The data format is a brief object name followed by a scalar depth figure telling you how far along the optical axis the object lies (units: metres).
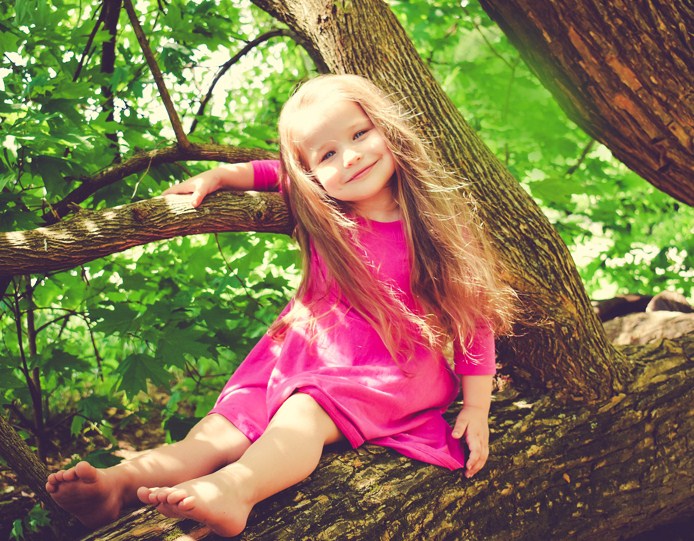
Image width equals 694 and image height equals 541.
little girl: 1.81
